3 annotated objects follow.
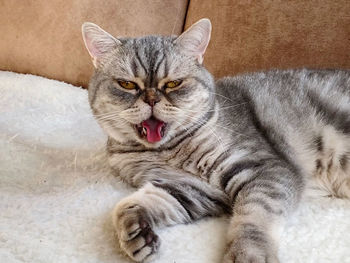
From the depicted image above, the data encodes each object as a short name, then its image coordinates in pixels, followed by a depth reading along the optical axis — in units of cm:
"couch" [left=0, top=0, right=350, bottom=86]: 148
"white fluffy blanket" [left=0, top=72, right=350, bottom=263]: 84
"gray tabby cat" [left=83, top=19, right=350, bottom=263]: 99
